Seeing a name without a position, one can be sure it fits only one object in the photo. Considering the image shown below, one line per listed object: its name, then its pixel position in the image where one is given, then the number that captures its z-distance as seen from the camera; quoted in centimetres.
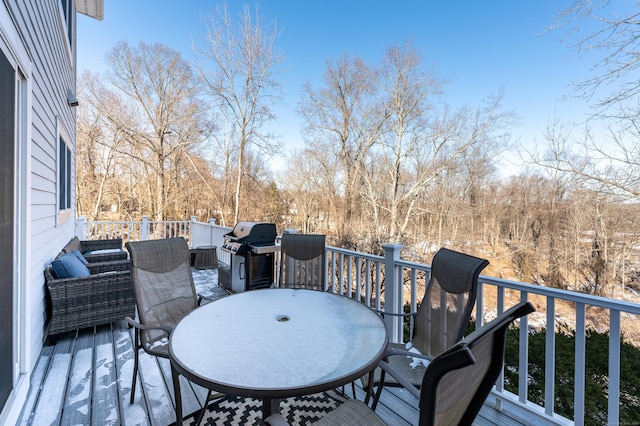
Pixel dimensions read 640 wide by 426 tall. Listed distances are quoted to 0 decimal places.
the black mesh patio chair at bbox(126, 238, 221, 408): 215
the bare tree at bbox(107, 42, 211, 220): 1244
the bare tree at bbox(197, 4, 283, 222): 1088
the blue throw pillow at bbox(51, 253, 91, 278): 319
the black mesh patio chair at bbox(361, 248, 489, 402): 174
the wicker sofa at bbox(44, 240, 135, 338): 305
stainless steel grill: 435
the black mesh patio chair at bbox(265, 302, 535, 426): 74
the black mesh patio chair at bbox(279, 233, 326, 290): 313
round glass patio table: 121
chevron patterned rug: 195
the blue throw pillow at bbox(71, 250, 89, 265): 385
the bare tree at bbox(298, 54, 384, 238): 1277
